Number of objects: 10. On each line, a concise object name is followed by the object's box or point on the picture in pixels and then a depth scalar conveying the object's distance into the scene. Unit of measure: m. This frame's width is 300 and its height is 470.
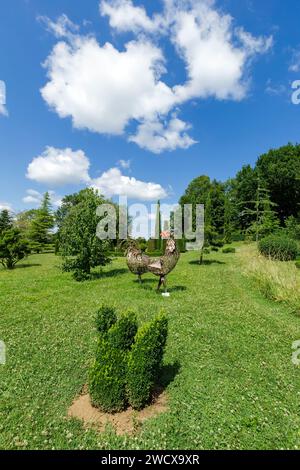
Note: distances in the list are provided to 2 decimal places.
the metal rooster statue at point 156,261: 9.42
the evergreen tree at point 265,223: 31.92
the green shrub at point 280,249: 20.61
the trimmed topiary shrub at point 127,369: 3.60
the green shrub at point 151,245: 32.53
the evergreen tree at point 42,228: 35.28
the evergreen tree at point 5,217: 38.62
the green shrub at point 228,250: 27.59
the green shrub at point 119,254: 28.96
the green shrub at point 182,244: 28.75
